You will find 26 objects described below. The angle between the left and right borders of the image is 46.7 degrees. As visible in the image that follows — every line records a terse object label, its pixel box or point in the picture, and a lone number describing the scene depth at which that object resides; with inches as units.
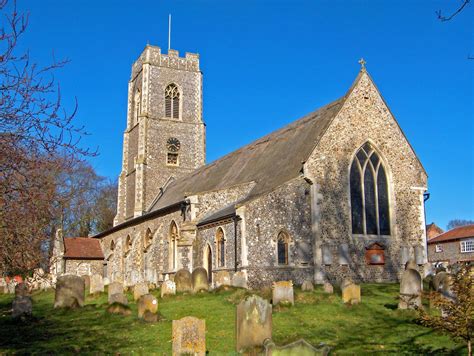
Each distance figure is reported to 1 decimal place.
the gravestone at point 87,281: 1060.7
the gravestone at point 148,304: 513.2
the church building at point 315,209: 805.9
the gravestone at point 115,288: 644.7
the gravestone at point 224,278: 751.1
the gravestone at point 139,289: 689.0
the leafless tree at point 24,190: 276.1
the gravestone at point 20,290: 681.9
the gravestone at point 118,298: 611.3
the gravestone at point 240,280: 727.1
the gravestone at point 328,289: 661.9
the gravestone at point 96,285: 828.0
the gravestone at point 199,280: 740.6
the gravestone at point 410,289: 531.6
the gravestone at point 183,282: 739.3
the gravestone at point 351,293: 574.7
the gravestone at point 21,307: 592.9
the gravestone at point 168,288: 714.2
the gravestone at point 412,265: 730.8
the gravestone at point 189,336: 343.6
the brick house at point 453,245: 1865.2
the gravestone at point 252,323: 372.8
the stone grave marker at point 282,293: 556.1
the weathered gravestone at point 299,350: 260.5
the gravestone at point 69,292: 657.0
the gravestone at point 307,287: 670.5
